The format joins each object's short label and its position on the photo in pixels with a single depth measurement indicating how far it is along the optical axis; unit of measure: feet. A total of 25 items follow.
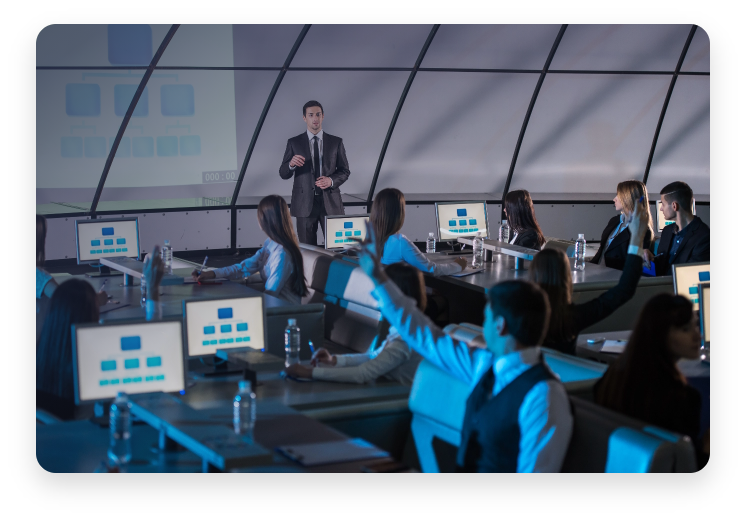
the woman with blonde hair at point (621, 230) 20.93
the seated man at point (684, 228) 18.51
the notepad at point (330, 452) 8.61
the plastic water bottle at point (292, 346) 13.38
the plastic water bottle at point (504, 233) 25.10
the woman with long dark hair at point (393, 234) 20.02
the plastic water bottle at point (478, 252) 23.27
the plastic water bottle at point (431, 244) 25.93
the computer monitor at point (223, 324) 13.52
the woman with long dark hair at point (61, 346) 11.98
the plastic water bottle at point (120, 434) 9.63
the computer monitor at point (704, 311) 13.94
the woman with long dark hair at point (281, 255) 18.74
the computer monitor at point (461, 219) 26.30
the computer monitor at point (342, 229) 24.88
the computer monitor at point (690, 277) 15.51
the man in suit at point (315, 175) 28.99
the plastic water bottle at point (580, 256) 21.98
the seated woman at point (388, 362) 12.60
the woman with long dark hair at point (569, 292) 13.17
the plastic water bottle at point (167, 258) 21.21
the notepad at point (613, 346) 14.39
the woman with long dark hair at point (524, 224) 23.09
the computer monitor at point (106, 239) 22.25
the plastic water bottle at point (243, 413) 9.41
